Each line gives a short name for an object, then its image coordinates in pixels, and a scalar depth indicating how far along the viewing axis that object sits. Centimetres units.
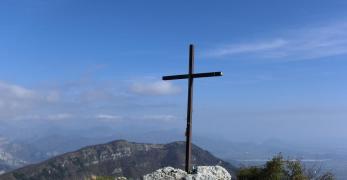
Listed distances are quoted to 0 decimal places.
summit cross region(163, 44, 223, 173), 2011
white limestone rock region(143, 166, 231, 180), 1718
